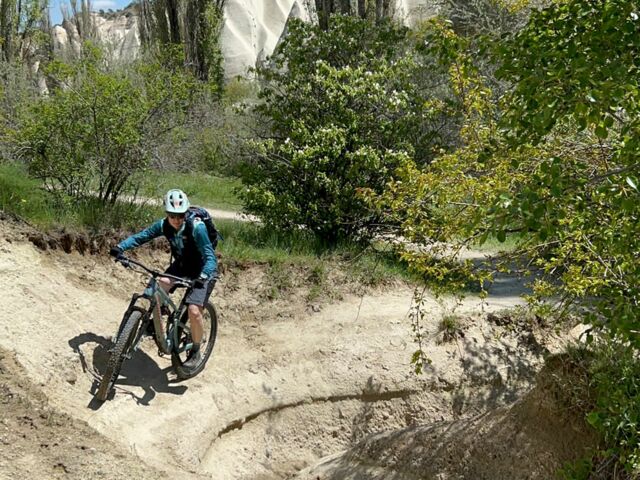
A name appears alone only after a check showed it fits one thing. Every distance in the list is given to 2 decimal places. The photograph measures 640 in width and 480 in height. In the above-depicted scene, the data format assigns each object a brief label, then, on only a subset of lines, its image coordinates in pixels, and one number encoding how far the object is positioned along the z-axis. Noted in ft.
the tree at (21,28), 87.66
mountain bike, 22.07
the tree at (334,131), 35.53
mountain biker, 22.93
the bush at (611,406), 16.42
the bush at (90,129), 32.22
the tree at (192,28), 89.25
